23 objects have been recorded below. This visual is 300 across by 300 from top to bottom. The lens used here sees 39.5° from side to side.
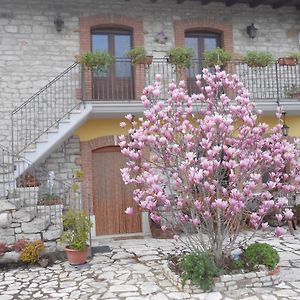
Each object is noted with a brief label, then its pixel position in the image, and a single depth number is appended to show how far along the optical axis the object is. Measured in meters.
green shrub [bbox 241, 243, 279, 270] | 6.03
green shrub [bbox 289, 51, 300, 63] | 10.73
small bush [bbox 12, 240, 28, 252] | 7.67
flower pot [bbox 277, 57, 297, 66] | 10.72
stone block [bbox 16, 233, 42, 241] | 8.00
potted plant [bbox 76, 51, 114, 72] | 9.45
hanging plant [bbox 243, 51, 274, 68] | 10.24
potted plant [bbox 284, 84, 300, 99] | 10.85
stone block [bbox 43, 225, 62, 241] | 8.03
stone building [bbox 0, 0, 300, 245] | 9.96
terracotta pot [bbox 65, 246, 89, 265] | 7.48
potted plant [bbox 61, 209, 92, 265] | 7.50
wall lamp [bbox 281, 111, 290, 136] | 10.89
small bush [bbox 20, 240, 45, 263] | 7.58
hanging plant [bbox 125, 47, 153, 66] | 9.77
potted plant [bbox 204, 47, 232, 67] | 10.10
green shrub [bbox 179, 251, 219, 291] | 5.69
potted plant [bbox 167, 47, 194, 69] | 9.91
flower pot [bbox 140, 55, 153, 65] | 9.86
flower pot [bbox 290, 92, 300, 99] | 10.83
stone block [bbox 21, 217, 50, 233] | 8.02
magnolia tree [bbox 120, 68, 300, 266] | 5.71
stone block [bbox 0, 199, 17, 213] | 7.97
